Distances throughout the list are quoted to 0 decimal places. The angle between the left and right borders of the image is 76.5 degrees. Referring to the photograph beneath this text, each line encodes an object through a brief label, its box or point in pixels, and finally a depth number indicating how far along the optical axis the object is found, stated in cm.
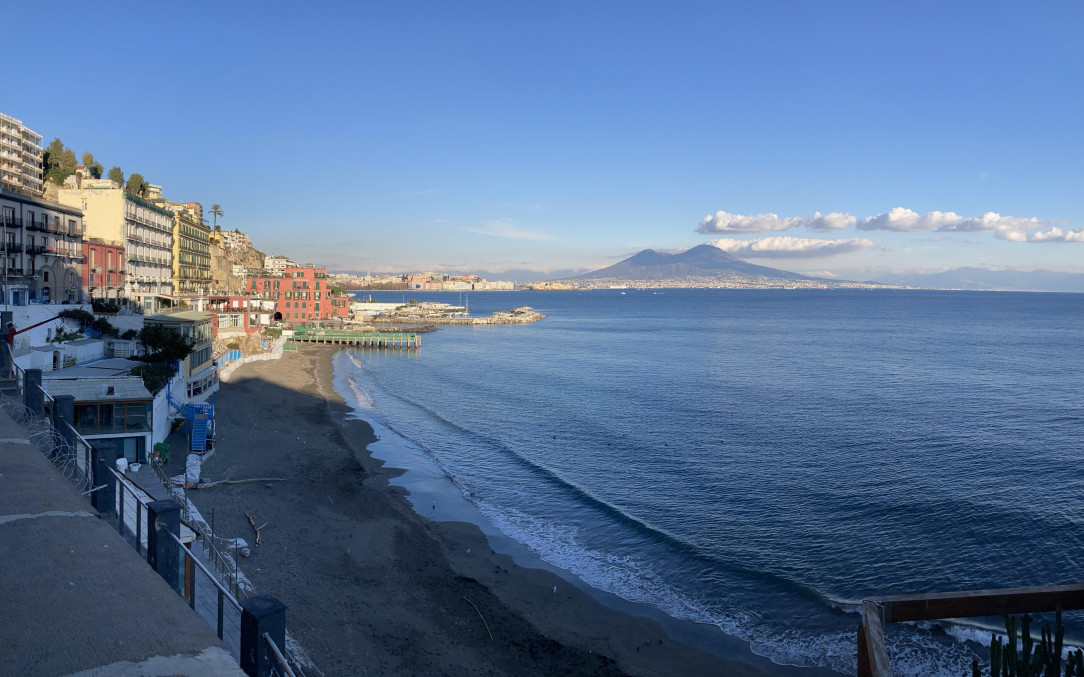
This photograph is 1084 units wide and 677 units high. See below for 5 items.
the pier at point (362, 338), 9725
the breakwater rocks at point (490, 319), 14812
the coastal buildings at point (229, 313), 6469
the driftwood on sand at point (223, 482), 2512
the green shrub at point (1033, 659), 730
